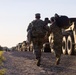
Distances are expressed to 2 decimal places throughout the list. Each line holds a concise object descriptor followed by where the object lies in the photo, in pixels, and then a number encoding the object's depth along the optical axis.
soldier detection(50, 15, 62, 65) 13.30
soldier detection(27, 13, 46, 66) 12.98
